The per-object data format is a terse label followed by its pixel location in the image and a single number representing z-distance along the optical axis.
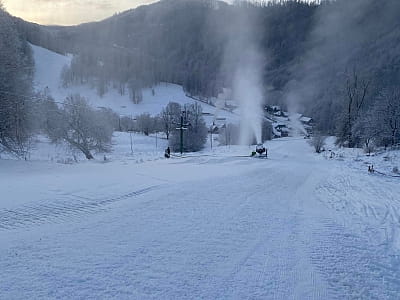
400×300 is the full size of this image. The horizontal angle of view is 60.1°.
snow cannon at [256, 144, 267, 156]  27.48
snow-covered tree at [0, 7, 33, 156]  17.27
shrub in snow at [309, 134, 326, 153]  49.10
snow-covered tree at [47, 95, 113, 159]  33.34
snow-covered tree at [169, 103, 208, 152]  57.75
